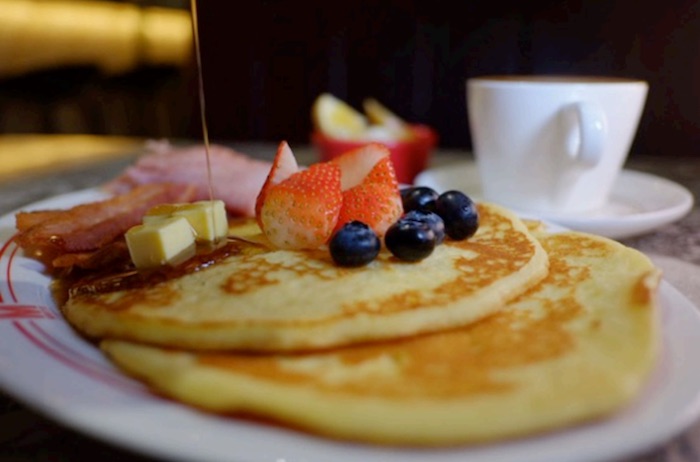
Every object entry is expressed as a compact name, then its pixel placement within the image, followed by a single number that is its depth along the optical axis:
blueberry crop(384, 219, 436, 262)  0.31
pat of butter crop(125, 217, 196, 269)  0.32
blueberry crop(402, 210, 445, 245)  0.33
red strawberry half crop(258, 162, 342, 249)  0.33
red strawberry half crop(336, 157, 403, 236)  0.34
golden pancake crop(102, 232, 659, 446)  0.24
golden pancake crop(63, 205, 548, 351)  0.27
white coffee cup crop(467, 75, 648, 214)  0.44
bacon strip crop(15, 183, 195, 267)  0.36
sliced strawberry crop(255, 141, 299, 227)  0.35
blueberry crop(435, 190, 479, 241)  0.35
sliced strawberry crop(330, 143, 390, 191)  0.37
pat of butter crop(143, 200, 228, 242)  0.34
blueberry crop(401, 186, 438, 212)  0.37
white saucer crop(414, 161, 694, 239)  0.40
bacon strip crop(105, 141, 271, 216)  0.44
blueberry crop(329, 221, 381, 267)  0.31
